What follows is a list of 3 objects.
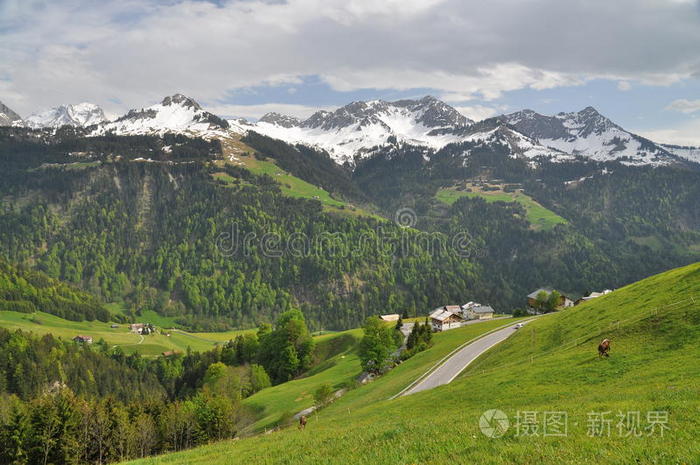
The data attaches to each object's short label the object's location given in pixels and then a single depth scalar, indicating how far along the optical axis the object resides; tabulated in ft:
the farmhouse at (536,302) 443.41
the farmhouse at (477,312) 499.51
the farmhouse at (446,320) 440.45
